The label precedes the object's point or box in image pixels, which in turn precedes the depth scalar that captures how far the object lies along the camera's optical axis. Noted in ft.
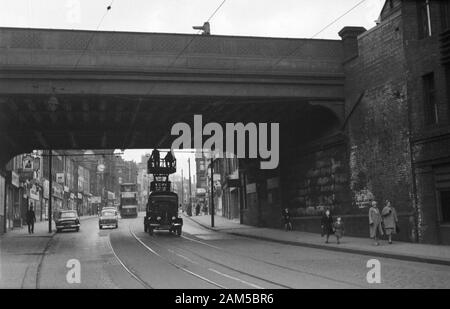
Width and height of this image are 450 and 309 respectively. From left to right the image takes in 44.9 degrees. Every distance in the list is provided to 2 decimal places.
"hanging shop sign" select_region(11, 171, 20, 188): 132.36
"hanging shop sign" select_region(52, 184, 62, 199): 225.84
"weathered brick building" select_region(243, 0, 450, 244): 66.90
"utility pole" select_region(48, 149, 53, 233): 118.11
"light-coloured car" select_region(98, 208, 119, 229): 139.85
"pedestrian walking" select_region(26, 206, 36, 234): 115.81
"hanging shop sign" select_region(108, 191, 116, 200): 408.63
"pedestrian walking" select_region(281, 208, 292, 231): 108.68
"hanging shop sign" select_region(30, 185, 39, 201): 176.14
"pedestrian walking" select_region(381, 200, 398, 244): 69.21
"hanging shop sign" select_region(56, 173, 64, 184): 200.85
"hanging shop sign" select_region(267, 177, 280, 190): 118.52
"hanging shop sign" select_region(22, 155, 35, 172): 132.05
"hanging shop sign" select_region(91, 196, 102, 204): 350.84
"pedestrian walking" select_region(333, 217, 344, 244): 73.78
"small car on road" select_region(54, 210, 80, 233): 126.11
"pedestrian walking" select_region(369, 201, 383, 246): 70.33
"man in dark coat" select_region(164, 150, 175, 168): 146.33
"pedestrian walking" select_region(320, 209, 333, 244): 78.47
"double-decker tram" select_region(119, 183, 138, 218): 220.84
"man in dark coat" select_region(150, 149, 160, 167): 140.48
